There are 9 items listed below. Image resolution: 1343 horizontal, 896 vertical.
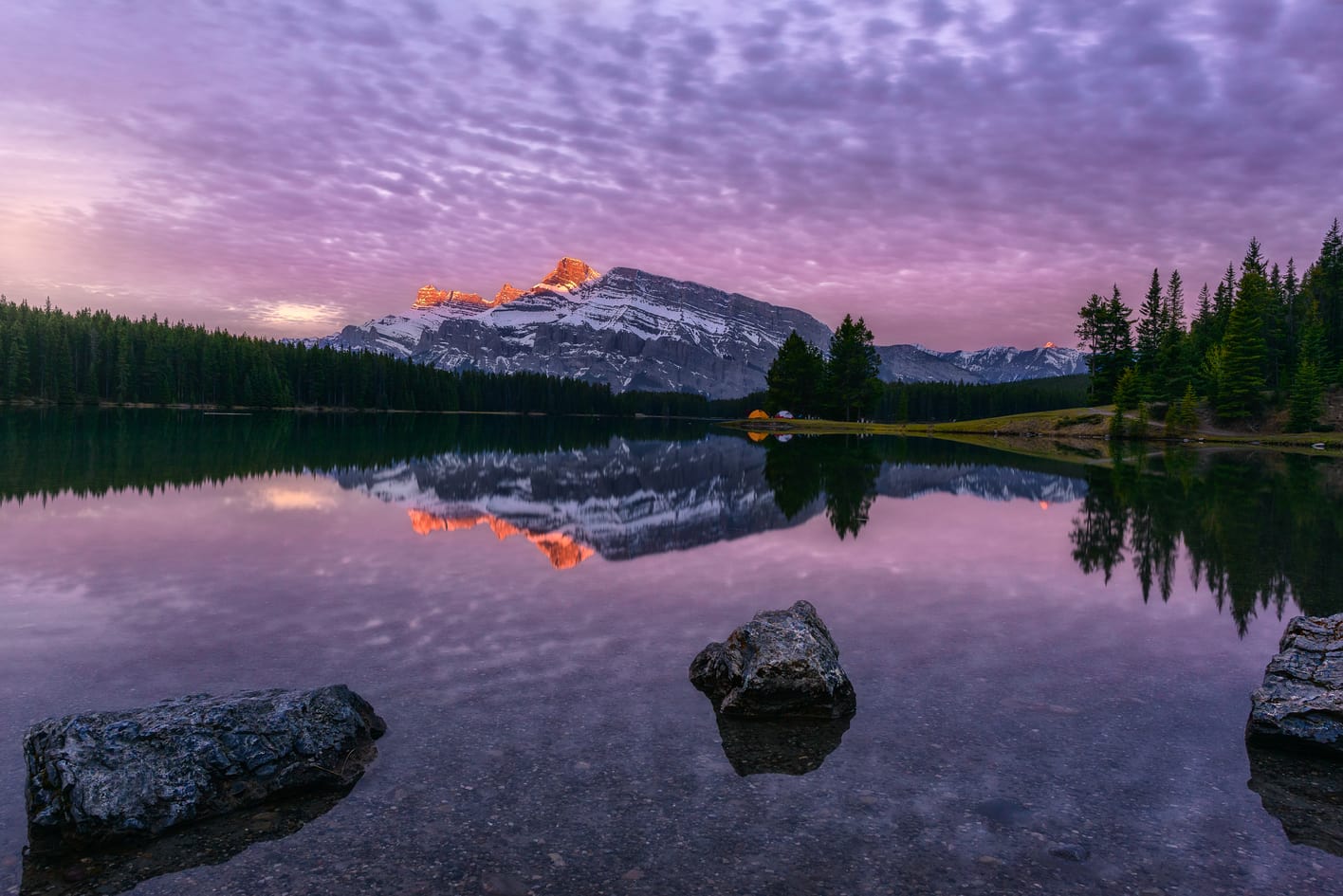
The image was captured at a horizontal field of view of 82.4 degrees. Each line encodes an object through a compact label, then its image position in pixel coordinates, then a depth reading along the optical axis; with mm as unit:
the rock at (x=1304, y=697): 10492
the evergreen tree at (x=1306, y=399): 97250
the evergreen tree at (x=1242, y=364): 103750
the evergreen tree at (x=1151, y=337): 114988
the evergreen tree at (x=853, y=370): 144125
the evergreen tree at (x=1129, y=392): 114625
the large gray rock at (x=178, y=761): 7906
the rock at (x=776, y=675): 11469
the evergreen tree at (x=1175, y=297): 157125
